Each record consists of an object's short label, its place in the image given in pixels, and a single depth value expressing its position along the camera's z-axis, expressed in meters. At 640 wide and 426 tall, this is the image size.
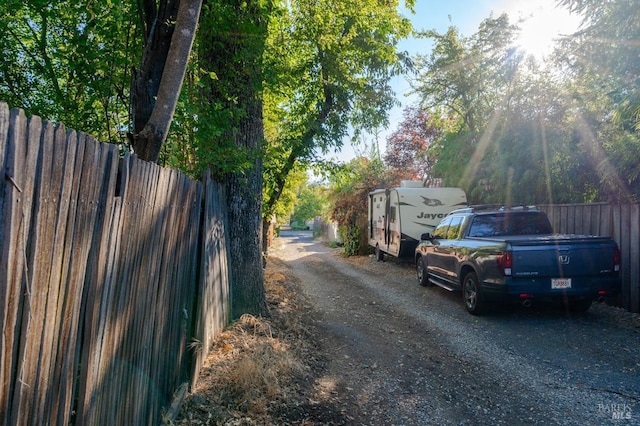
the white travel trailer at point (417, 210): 13.02
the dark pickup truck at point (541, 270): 6.42
